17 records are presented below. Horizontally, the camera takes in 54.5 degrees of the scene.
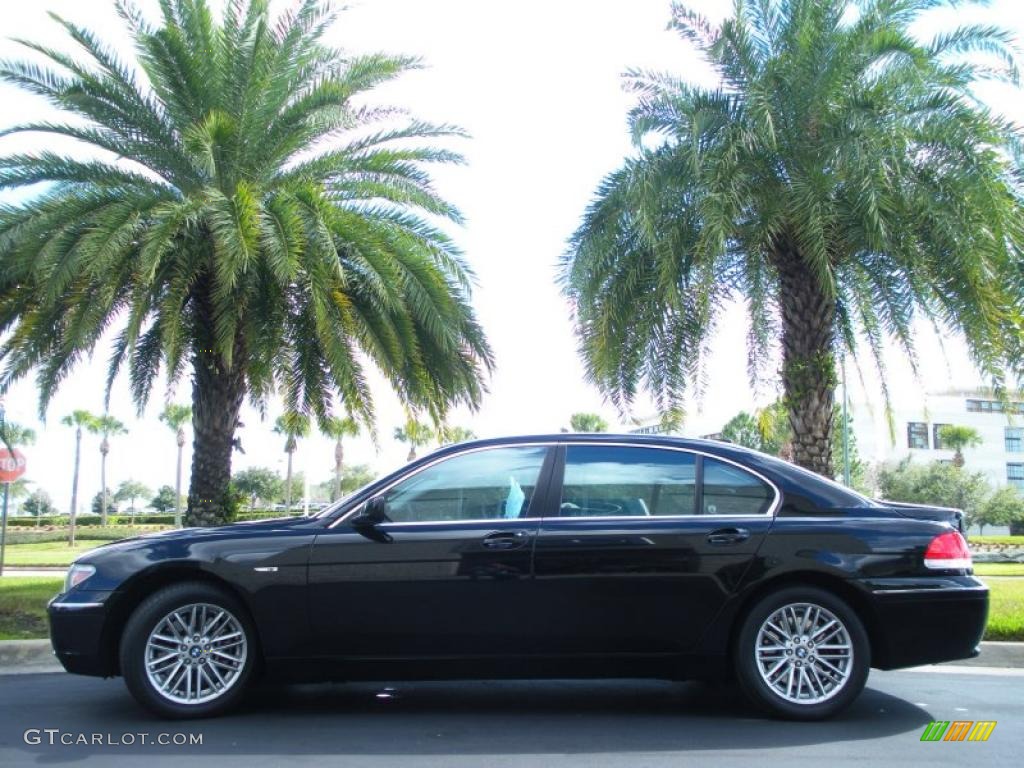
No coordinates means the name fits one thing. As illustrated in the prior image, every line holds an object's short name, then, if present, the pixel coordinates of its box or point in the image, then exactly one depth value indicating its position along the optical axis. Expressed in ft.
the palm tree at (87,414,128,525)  258.98
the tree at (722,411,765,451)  240.53
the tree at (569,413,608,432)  239.09
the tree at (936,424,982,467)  266.77
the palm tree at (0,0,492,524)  36.65
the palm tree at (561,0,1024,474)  35.04
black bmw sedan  18.03
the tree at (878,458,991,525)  207.72
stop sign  51.60
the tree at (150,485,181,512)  351.87
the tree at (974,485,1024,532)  210.38
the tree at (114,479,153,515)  422.41
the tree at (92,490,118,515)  385.66
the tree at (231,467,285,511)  281.95
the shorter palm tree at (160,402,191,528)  258.98
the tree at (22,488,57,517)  429.38
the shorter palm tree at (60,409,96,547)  256.93
